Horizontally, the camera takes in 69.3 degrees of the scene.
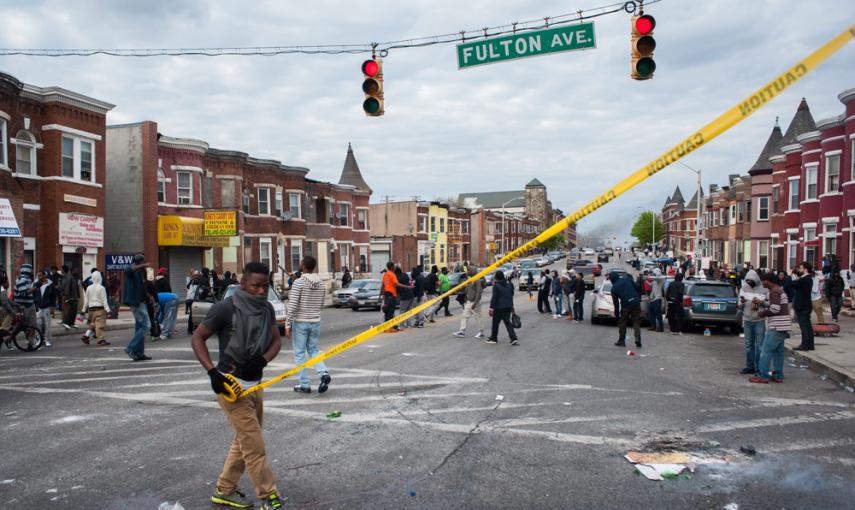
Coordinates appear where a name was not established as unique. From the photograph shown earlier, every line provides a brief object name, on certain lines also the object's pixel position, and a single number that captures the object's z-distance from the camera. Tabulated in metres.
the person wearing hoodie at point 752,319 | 10.05
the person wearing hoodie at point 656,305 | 17.30
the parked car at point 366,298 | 25.95
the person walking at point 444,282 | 21.61
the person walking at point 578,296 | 19.86
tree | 148.38
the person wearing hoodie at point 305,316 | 8.77
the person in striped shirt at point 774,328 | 9.38
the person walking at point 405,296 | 17.70
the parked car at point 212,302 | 15.80
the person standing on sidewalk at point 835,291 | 19.08
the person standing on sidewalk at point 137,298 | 11.97
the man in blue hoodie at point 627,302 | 13.92
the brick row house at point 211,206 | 29.81
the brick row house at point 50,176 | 21.61
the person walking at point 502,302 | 13.74
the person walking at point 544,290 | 23.42
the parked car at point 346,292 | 27.09
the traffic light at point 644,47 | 9.50
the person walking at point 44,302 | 13.84
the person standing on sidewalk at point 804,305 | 11.89
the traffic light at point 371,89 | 11.30
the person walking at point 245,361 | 4.55
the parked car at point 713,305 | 16.92
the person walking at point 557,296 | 22.13
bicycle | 13.33
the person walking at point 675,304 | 17.16
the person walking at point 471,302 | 15.57
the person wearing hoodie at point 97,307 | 13.62
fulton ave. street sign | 9.92
